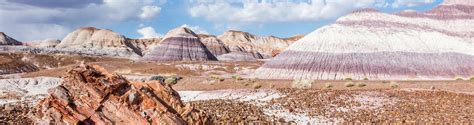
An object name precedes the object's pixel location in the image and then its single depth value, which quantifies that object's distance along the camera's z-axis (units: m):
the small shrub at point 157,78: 37.38
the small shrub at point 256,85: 29.60
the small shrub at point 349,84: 27.36
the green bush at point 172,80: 34.43
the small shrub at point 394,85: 26.79
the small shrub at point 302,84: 28.47
